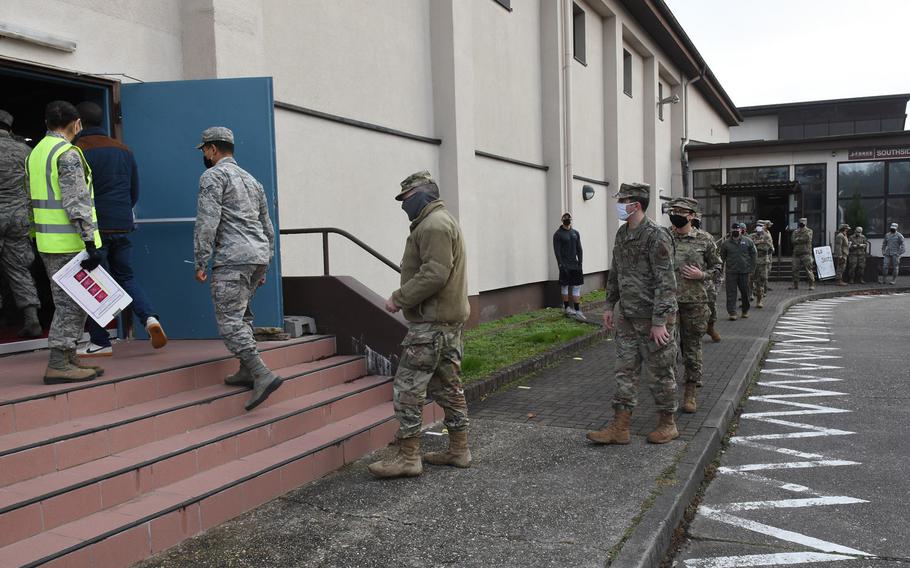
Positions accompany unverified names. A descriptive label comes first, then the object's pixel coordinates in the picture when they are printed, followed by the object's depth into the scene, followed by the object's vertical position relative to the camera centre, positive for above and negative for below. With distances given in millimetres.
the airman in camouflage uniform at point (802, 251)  20094 -345
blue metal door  6527 +836
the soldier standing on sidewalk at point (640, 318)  5566 -590
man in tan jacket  4820 -390
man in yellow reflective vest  4793 +305
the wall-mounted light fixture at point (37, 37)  5616 +1805
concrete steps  3643 -1252
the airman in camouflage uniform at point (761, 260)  16297 -459
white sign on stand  22919 -768
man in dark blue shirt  5703 +444
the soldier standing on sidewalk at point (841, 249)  22500 -352
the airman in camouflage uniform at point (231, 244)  5082 +73
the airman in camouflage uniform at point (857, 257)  23000 -624
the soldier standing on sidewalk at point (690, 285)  6867 -431
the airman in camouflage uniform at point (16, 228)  6367 +282
